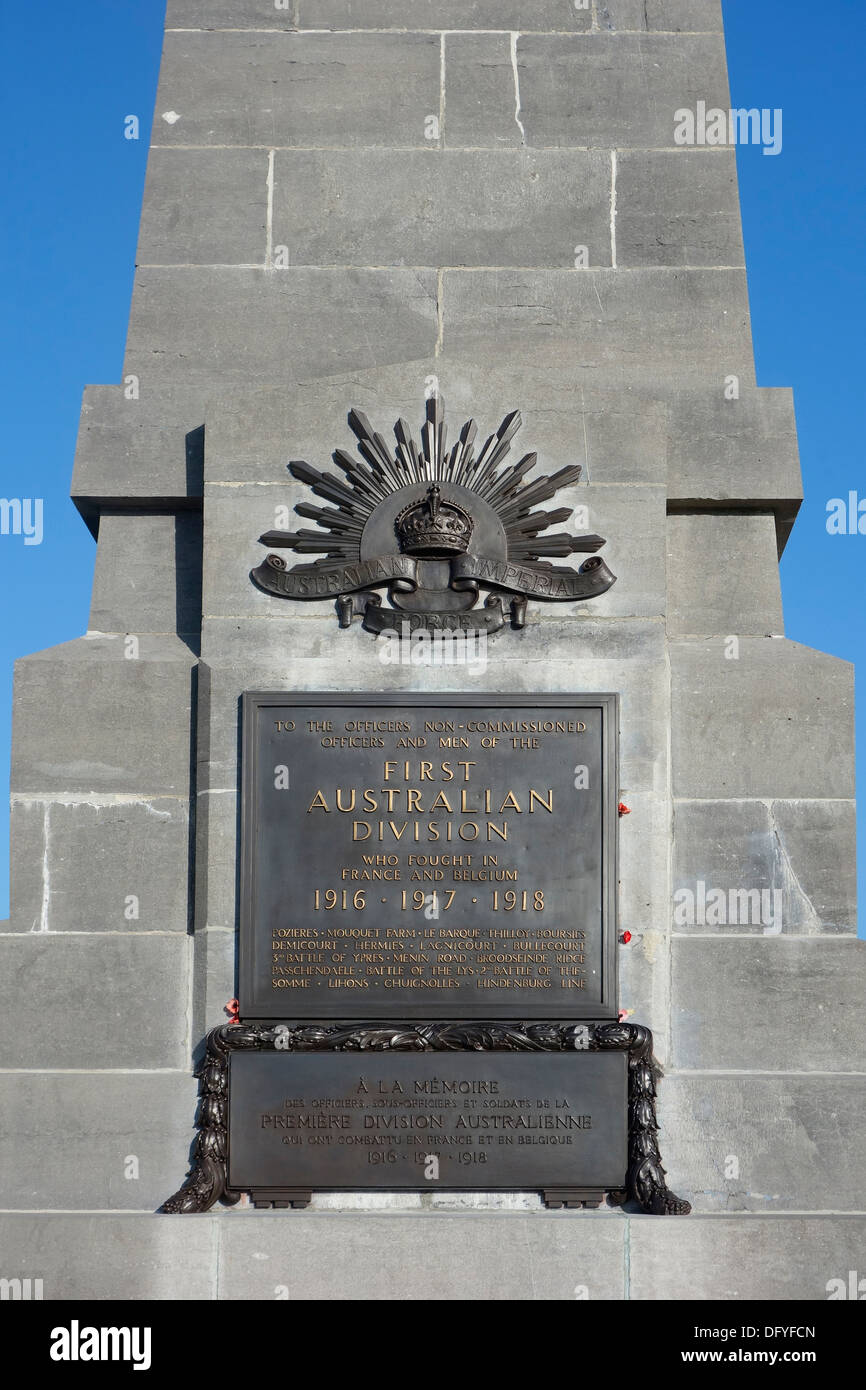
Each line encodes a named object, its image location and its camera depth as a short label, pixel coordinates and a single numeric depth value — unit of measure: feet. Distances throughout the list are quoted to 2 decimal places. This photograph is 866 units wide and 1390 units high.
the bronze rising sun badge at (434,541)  36.81
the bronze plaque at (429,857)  35.22
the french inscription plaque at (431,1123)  34.50
